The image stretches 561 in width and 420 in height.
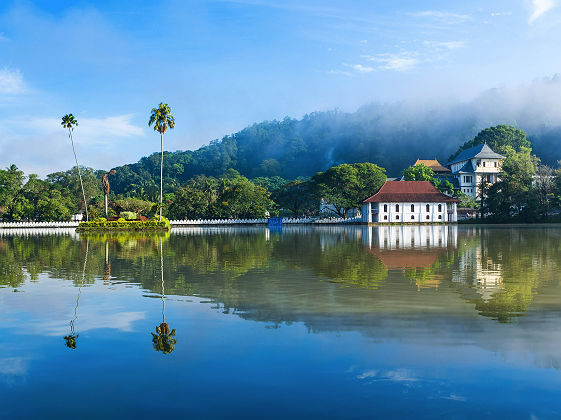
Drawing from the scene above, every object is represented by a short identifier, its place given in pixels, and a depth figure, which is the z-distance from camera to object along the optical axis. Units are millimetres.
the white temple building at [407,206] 72438
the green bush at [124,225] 54391
